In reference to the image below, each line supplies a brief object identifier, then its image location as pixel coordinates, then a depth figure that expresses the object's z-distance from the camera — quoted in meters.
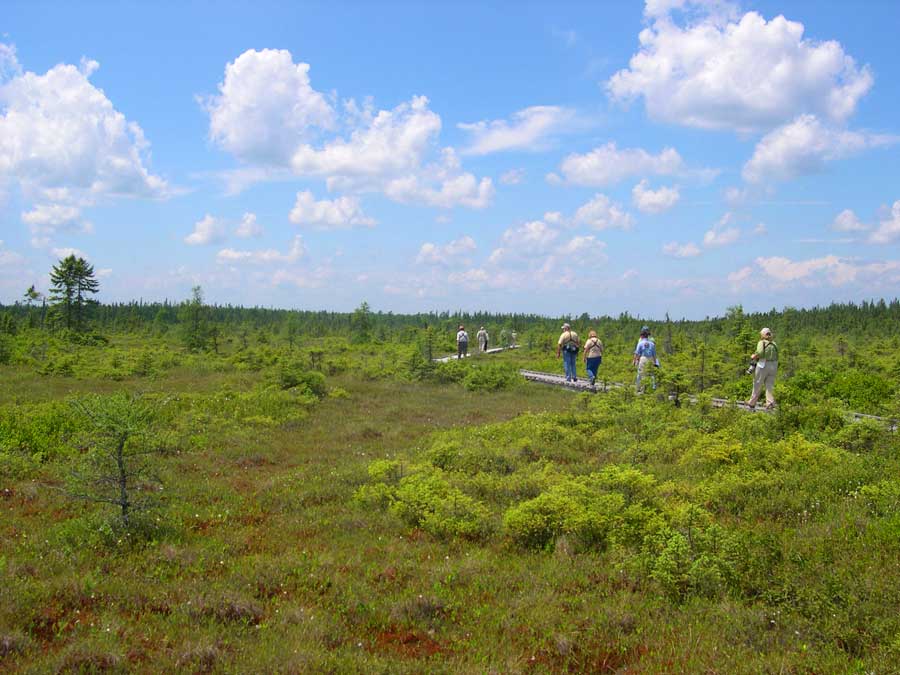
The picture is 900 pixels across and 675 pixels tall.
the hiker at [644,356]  17.56
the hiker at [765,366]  14.94
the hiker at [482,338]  38.48
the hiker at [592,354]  20.45
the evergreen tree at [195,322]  40.09
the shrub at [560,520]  7.58
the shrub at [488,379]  23.80
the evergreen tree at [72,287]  49.22
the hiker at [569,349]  21.34
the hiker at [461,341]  32.38
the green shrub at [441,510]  8.08
